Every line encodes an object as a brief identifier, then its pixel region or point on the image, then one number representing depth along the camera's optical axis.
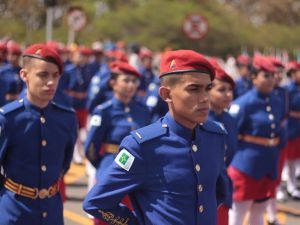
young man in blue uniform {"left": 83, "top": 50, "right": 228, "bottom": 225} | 5.42
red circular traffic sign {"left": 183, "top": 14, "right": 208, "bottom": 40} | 20.67
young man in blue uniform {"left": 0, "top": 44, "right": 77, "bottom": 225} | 7.19
